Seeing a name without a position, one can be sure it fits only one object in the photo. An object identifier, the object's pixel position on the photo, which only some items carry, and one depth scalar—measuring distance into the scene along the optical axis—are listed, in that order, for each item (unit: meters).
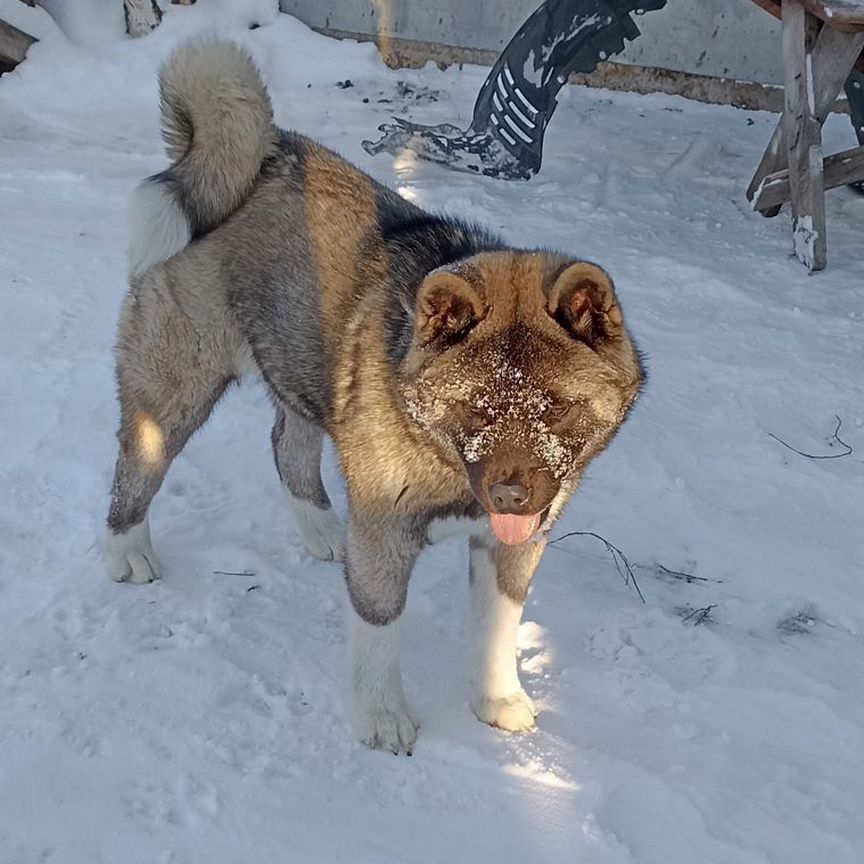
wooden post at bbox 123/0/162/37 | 7.83
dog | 2.23
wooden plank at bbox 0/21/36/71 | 7.39
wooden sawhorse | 5.58
